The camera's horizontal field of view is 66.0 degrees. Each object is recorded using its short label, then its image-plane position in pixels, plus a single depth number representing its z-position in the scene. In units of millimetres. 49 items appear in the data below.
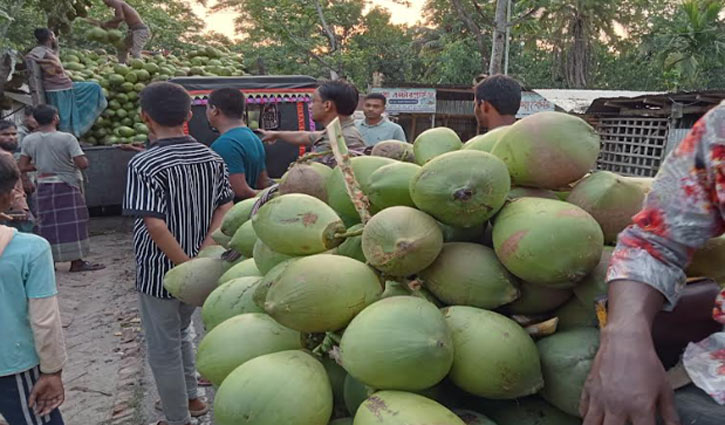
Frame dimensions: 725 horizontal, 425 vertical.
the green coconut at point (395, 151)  1702
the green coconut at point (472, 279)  1112
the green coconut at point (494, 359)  987
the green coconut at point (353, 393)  1099
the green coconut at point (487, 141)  1406
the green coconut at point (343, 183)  1438
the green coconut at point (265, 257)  1434
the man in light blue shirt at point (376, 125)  5512
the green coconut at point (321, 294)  1104
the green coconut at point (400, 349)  977
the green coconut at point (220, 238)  1968
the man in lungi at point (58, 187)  5930
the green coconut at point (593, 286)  1082
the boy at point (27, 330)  2250
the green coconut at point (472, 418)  1011
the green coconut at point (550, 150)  1246
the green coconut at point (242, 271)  1590
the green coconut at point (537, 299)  1139
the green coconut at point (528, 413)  1062
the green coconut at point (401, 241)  1101
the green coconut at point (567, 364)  1010
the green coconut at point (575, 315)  1113
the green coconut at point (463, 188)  1135
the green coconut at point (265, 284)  1265
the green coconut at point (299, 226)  1297
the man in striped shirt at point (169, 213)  2758
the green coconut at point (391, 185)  1322
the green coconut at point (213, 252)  1908
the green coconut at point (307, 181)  1571
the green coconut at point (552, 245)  1051
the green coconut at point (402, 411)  917
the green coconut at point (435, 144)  1537
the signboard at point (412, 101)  12750
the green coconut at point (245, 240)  1672
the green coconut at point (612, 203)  1190
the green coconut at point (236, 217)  1854
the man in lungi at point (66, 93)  7480
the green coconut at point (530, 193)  1278
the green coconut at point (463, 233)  1270
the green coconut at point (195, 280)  1763
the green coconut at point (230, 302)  1413
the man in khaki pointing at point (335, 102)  3861
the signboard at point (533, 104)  12581
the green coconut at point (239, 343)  1228
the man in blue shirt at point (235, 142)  3902
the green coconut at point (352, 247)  1300
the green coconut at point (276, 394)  1031
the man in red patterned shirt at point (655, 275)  916
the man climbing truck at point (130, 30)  9179
